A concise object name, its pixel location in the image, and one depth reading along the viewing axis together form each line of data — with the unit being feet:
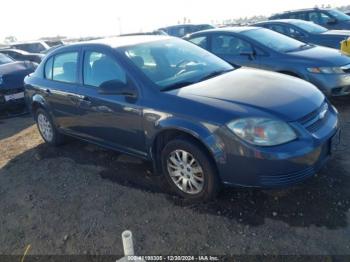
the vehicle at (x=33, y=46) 50.09
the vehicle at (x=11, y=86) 24.79
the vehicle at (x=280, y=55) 19.17
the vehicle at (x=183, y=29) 51.85
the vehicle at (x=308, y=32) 28.68
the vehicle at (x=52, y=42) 55.84
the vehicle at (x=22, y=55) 40.41
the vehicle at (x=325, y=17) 37.86
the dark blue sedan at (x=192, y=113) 10.23
